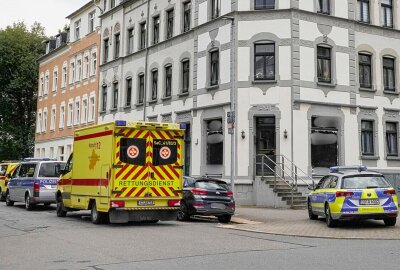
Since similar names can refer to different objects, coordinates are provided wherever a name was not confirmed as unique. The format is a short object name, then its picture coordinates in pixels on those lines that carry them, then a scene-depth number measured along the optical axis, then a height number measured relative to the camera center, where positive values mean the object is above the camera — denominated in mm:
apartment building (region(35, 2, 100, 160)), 42188 +8936
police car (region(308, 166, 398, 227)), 14734 -341
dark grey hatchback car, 17219 -458
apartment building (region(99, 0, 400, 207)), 24828 +5121
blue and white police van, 21703 +136
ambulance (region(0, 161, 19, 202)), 28162 +522
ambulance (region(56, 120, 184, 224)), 15383 +415
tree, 52656 +10089
